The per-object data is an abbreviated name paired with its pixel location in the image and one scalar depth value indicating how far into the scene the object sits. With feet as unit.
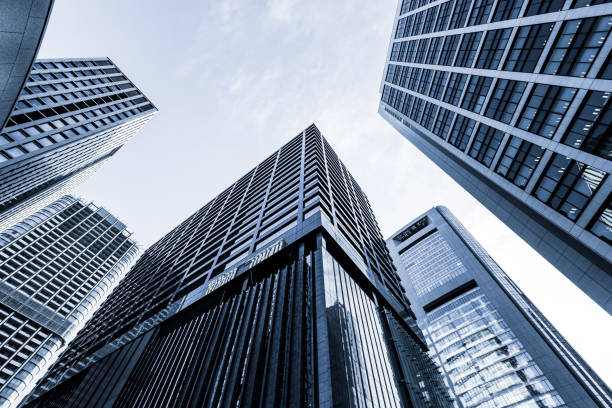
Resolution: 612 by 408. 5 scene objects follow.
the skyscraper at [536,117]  88.74
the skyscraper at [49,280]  214.28
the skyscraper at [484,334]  187.21
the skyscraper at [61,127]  134.62
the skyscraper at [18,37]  34.83
